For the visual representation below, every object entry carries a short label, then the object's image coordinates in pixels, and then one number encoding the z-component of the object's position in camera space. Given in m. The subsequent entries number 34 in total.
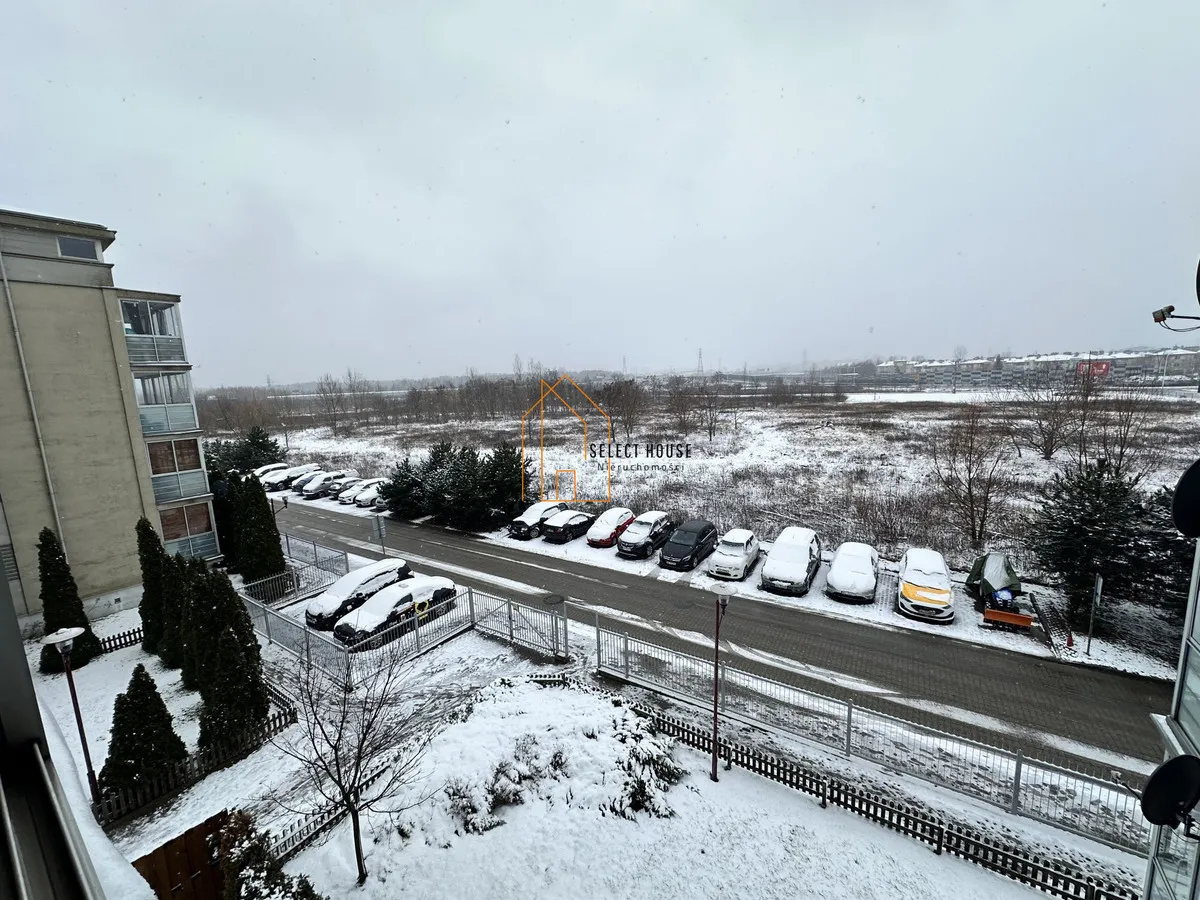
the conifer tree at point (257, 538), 17.83
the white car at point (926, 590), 14.80
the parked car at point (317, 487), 32.44
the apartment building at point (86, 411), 14.85
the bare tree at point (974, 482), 20.28
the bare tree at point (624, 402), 49.83
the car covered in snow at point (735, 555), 17.94
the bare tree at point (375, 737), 8.26
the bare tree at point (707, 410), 48.34
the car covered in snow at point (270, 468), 36.43
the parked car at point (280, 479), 34.91
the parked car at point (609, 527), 21.38
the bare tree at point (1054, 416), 25.44
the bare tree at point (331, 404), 81.55
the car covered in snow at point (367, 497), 29.20
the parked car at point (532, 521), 23.20
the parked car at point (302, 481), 33.75
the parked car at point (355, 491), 30.06
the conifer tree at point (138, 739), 9.12
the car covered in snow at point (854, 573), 15.95
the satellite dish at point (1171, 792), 4.45
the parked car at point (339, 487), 32.28
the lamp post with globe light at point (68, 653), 8.41
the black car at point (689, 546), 18.84
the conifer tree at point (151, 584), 14.31
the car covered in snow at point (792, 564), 16.67
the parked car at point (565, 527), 22.39
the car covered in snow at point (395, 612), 13.75
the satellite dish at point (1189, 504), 5.12
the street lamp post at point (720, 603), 9.09
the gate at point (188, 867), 6.22
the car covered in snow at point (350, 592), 15.05
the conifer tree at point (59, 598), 13.85
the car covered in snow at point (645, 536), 20.03
